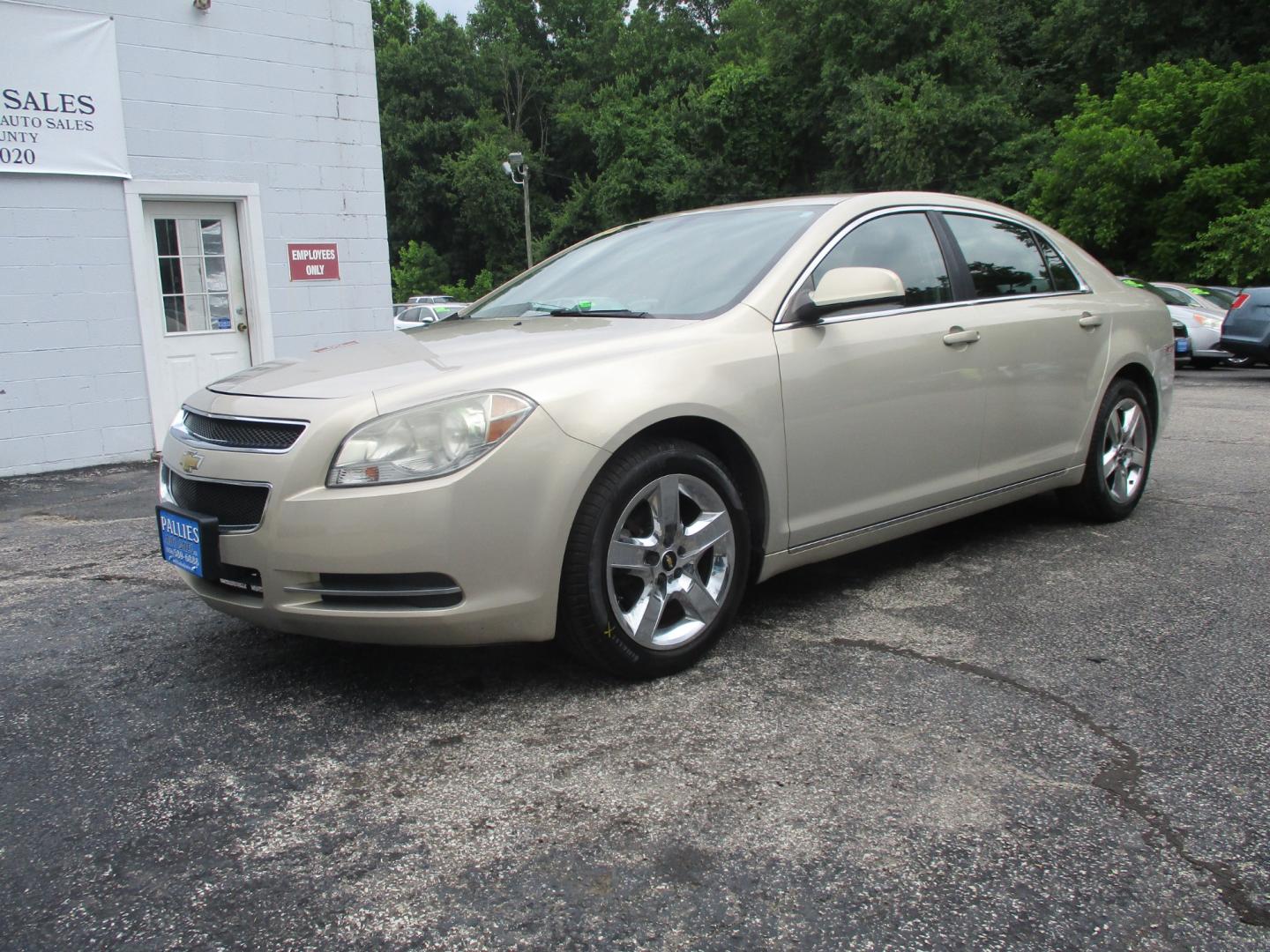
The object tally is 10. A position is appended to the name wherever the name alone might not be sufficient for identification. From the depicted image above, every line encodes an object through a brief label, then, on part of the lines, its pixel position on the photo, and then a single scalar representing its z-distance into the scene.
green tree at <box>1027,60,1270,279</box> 21.59
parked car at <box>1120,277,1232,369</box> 16.00
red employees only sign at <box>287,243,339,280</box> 9.10
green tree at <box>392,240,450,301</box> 57.94
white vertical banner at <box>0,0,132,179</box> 7.63
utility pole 38.94
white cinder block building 7.82
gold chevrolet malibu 2.83
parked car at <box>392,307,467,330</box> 29.91
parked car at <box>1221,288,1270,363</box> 12.80
